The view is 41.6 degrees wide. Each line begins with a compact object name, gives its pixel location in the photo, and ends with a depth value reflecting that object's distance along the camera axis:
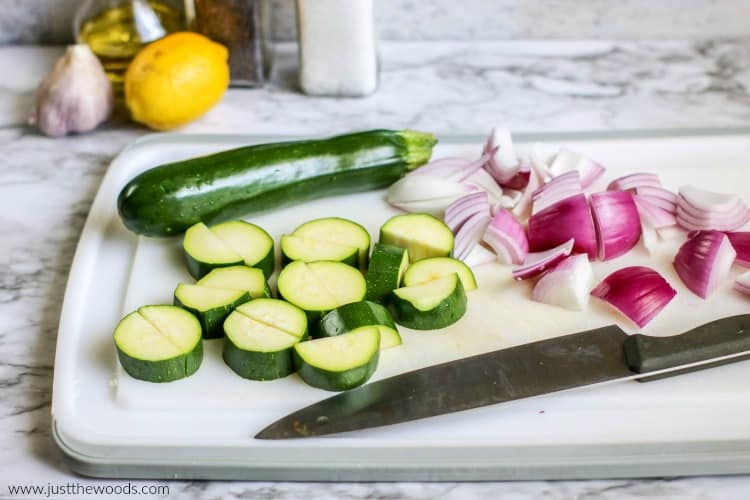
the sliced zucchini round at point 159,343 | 1.11
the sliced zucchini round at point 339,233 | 1.31
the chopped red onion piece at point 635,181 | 1.43
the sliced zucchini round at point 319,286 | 1.20
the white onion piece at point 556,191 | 1.39
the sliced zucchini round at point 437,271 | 1.25
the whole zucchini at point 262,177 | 1.33
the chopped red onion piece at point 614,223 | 1.32
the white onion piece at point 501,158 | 1.48
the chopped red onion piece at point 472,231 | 1.35
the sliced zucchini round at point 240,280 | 1.22
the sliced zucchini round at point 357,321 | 1.16
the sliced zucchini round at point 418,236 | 1.31
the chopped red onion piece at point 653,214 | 1.37
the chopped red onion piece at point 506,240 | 1.33
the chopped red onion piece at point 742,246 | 1.30
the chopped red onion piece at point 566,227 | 1.32
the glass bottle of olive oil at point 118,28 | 1.78
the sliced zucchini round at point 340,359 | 1.10
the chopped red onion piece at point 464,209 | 1.38
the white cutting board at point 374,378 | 1.06
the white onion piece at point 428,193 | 1.42
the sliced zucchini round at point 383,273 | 1.25
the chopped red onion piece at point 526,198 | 1.43
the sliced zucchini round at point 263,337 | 1.12
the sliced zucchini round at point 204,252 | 1.27
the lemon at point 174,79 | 1.61
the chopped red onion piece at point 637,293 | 1.21
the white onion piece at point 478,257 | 1.33
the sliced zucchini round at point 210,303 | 1.17
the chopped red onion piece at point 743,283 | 1.26
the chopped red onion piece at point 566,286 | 1.24
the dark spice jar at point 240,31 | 1.74
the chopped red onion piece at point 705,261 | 1.26
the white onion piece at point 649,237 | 1.35
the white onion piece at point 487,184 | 1.47
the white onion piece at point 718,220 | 1.35
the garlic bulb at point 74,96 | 1.65
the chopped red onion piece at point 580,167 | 1.47
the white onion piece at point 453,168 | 1.47
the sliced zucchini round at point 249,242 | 1.29
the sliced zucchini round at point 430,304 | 1.20
